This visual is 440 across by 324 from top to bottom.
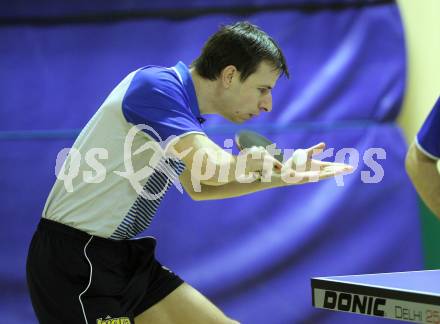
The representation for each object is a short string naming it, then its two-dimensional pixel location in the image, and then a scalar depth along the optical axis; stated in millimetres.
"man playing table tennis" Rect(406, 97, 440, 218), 5008
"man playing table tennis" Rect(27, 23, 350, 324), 4473
